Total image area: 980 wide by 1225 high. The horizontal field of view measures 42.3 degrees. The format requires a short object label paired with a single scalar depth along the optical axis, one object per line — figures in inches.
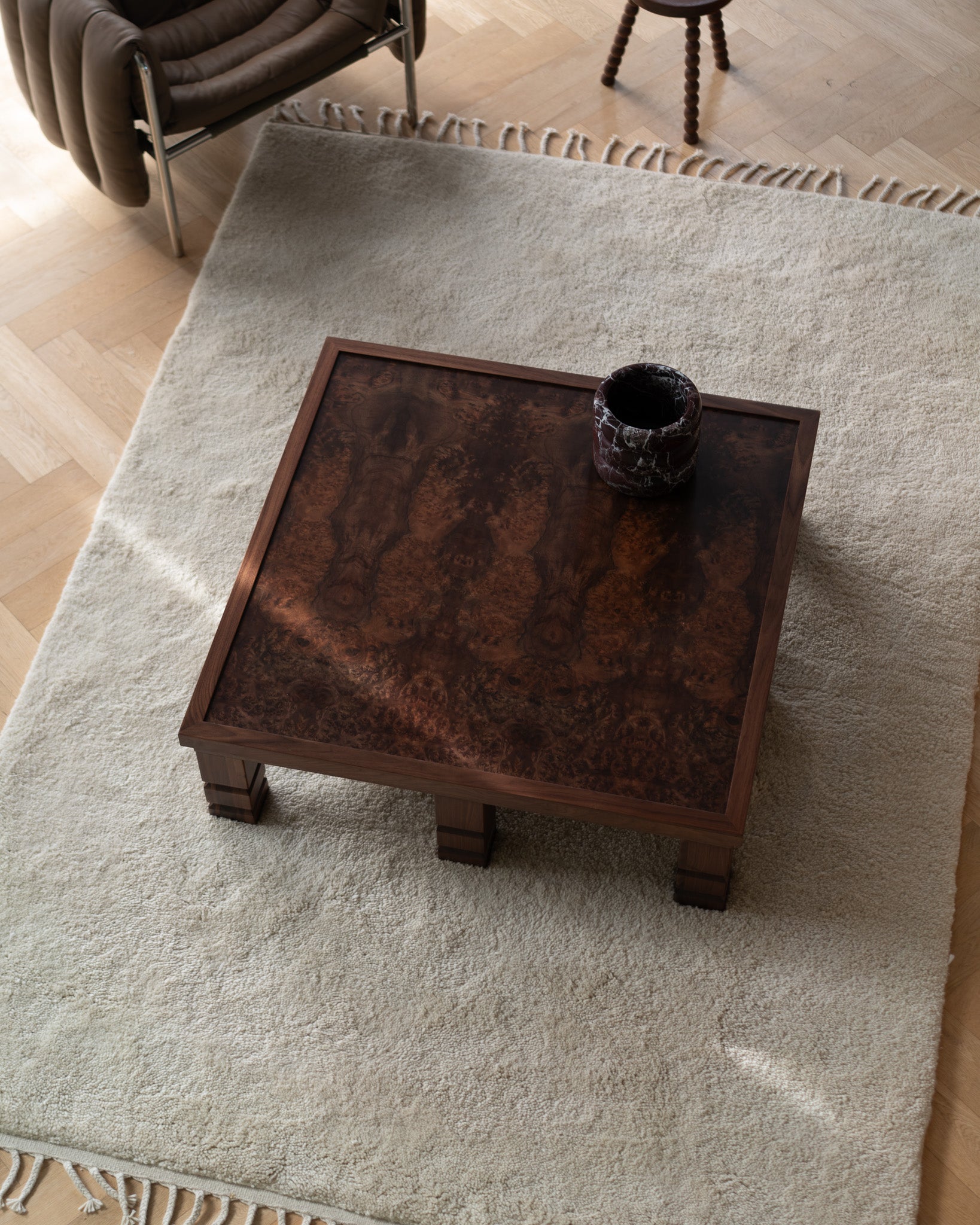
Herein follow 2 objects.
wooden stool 108.0
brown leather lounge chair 98.8
